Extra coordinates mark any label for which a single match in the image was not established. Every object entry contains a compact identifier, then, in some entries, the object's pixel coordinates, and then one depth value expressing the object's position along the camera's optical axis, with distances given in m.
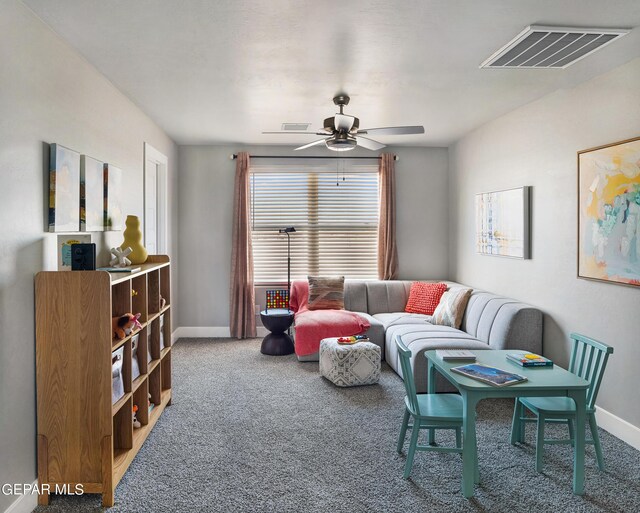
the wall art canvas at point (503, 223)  4.29
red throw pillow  5.46
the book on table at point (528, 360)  2.73
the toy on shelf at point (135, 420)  3.07
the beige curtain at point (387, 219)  6.19
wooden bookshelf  2.41
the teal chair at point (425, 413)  2.55
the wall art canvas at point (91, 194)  2.98
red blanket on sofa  5.00
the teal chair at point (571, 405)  2.64
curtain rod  6.14
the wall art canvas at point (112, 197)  3.41
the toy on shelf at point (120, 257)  3.26
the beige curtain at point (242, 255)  6.03
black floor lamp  5.78
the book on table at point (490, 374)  2.43
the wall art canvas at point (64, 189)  2.58
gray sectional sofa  3.98
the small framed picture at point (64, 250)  2.63
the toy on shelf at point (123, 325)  2.72
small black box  2.54
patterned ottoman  4.21
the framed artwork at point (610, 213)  3.02
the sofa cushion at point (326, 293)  5.63
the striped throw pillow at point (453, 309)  4.76
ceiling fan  3.74
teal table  2.38
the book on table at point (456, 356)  2.82
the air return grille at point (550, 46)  2.61
